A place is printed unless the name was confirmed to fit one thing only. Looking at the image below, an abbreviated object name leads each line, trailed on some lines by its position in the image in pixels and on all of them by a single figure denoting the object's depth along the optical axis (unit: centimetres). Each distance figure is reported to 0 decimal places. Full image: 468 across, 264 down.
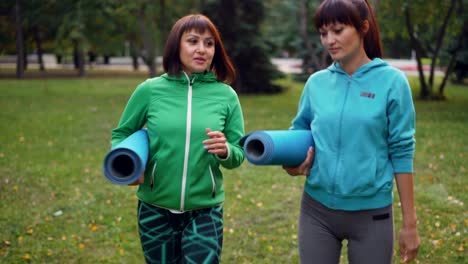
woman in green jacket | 274
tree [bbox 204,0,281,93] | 1938
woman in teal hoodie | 245
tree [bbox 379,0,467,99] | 1744
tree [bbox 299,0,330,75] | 2761
